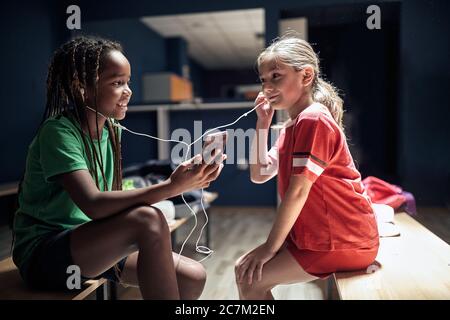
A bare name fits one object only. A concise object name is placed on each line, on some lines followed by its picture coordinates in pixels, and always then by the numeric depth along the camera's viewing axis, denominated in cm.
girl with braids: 73
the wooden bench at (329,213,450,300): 81
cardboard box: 544
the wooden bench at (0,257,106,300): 82
